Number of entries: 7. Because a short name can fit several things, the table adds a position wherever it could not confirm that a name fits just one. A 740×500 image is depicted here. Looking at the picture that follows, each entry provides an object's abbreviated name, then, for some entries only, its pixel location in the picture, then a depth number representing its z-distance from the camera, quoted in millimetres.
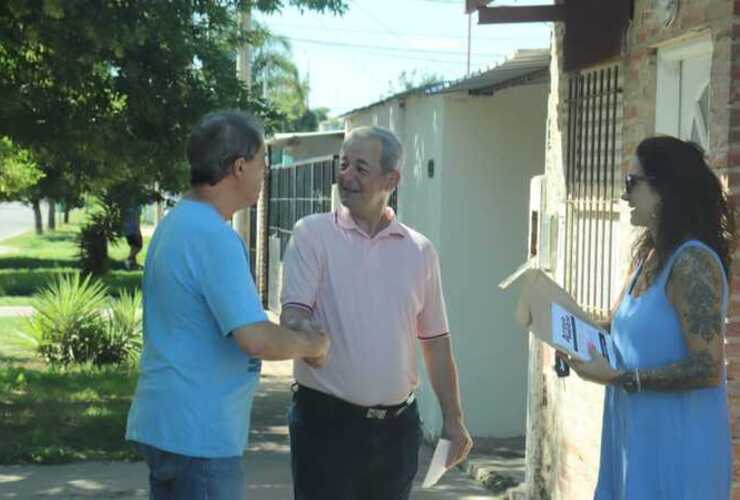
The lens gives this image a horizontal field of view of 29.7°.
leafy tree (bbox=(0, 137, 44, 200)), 14805
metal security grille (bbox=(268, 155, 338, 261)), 18031
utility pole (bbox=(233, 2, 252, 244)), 20422
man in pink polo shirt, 4820
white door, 5699
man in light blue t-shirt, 4031
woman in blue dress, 4172
